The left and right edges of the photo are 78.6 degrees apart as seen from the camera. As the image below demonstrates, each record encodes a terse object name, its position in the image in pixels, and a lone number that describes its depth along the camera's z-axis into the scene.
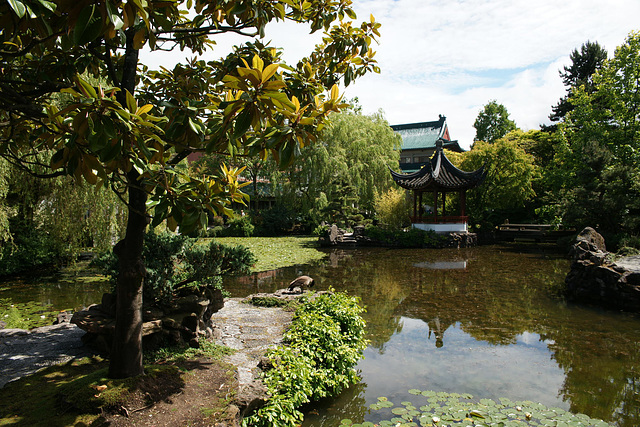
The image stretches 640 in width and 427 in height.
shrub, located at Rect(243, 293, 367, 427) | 3.28
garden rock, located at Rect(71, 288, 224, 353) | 4.04
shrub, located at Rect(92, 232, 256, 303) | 4.31
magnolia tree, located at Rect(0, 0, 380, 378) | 1.91
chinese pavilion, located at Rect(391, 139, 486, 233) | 20.25
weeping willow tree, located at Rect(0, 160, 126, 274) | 8.38
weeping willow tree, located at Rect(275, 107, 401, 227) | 22.25
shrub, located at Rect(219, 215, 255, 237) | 22.66
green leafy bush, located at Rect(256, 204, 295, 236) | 23.70
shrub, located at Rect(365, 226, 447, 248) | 18.92
